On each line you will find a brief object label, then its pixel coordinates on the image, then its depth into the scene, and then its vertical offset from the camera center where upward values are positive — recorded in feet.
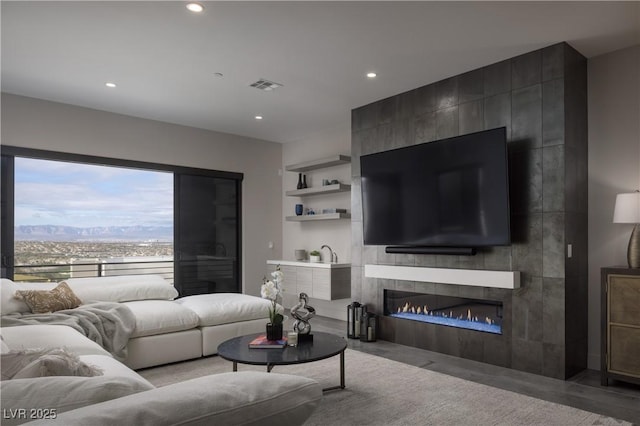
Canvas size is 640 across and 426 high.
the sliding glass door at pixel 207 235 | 20.49 -0.44
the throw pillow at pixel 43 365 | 4.80 -1.67
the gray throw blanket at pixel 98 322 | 11.40 -2.63
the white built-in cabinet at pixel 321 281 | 18.71 -2.52
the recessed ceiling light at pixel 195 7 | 9.57 +5.00
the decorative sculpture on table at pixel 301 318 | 10.93 -2.38
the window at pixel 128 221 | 17.76 +0.23
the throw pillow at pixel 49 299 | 12.17 -2.14
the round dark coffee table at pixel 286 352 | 9.30 -2.94
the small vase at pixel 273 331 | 10.73 -2.67
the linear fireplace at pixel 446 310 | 13.30 -2.91
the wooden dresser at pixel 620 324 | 10.68 -2.57
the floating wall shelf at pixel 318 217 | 19.58 +0.43
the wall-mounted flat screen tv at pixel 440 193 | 12.37 +1.05
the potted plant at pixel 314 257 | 20.81 -1.54
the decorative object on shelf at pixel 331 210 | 19.94 +0.73
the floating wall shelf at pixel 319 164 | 19.60 +3.01
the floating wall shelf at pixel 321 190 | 19.57 +1.72
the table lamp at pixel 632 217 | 10.89 +0.19
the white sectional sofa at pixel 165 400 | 3.09 -1.44
